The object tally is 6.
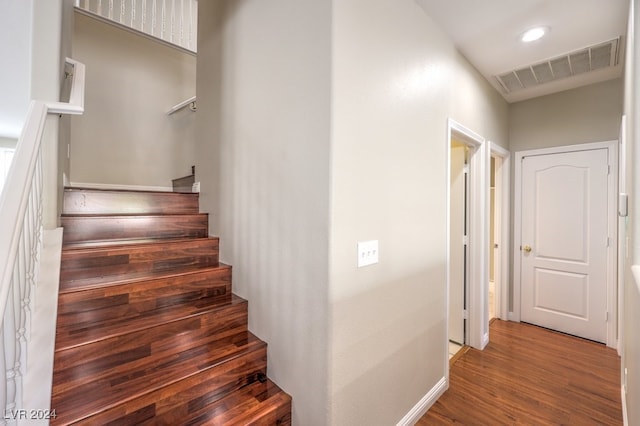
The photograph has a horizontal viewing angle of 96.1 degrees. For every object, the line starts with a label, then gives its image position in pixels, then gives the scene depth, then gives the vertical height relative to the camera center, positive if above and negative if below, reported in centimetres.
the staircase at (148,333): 132 -65
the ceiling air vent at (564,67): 241 +142
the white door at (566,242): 301 -27
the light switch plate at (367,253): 151 -20
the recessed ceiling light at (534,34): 215 +141
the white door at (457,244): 295 -28
